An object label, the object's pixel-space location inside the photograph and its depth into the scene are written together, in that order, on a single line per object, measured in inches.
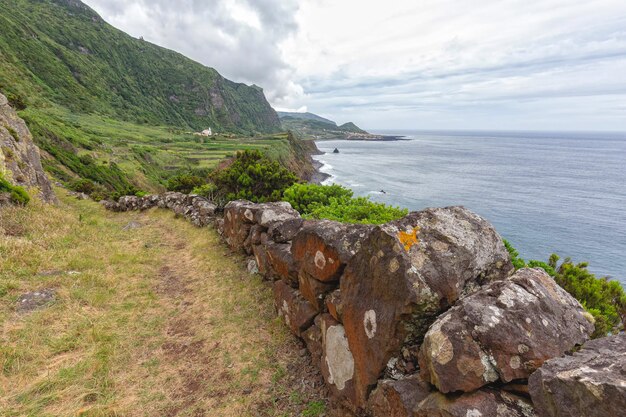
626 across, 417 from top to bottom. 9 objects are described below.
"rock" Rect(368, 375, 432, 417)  156.1
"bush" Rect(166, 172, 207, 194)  1156.5
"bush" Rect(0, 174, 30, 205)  565.9
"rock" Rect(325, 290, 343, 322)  231.6
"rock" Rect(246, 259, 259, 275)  447.5
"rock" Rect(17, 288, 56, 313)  320.8
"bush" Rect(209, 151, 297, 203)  754.2
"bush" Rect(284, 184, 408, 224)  428.7
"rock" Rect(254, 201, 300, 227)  416.8
